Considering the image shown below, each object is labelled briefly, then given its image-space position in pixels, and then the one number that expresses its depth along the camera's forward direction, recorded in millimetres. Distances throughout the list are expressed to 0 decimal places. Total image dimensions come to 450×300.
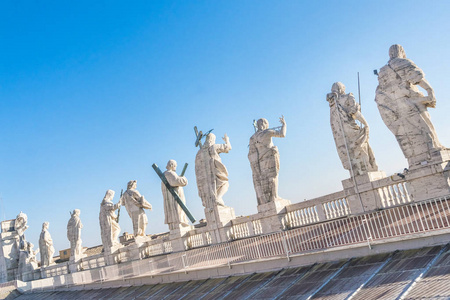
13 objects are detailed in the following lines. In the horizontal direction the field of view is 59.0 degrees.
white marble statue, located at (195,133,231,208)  14750
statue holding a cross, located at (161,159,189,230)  16016
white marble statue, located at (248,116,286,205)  12906
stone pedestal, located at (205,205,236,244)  13797
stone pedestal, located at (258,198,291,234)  12170
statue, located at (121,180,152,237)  17859
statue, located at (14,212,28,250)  27925
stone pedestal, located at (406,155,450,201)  9148
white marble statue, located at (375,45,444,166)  10031
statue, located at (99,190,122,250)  19275
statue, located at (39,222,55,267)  24672
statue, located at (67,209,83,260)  21797
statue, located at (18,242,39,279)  25484
